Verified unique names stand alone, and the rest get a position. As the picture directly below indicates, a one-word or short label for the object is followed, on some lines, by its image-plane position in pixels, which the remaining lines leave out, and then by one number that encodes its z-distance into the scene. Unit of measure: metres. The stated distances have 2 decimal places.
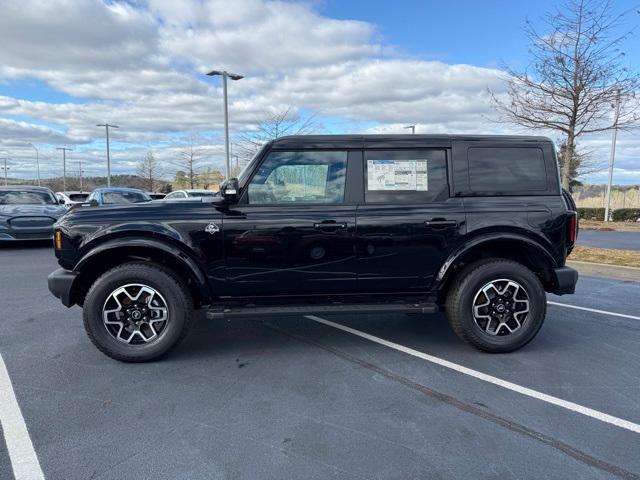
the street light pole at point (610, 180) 21.14
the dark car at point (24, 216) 10.78
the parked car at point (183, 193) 17.86
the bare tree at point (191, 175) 36.91
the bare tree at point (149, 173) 44.62
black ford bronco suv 3.85
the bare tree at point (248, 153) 18.80
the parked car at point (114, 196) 12.24
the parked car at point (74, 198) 17.56
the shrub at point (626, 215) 23.75
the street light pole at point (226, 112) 16.78
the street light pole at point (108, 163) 32.62
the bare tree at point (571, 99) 9.12
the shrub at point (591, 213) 25.23
